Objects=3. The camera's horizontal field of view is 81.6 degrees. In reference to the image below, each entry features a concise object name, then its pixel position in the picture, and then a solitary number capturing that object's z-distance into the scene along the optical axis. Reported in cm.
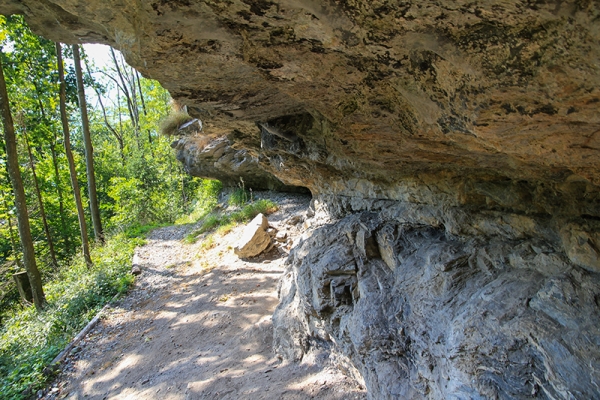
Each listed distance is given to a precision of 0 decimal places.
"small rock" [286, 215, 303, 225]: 945
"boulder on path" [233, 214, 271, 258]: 850
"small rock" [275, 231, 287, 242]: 889
